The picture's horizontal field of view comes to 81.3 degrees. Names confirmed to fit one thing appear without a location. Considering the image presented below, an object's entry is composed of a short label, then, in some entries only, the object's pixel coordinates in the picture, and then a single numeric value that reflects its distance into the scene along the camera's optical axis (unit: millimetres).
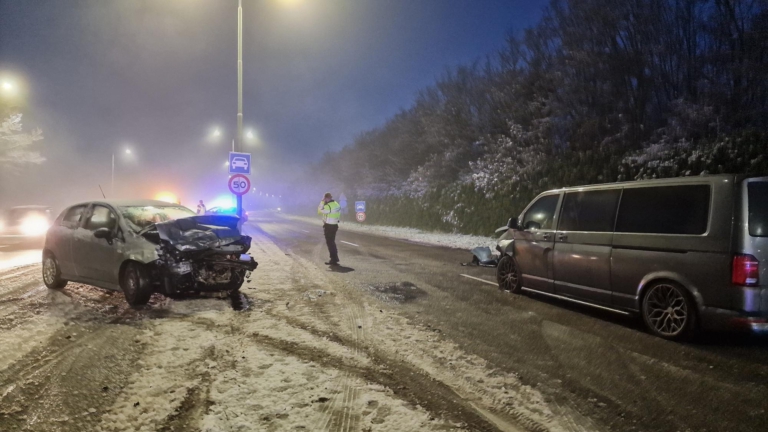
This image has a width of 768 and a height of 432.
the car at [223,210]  21878
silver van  4570
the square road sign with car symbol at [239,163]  14859
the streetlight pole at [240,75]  15586
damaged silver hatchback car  6641
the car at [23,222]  20609
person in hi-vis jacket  11688
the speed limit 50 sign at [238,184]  14169
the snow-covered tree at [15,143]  30266
